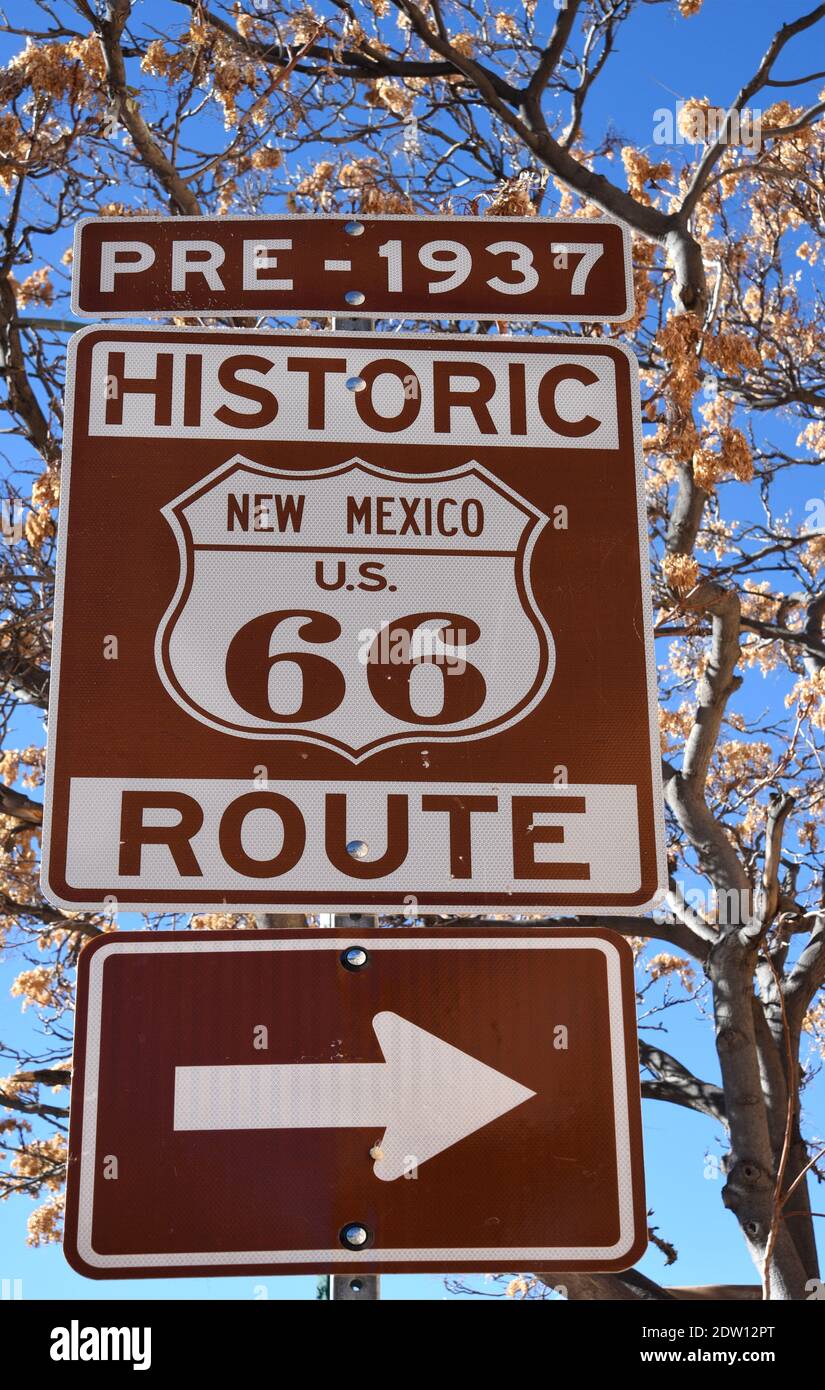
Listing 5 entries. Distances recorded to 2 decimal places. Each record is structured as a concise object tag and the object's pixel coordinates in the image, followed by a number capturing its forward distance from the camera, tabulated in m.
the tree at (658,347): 8.08
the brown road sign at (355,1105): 1.94
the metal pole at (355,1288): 1.94
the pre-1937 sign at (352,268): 2.50
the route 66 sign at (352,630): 2.08
